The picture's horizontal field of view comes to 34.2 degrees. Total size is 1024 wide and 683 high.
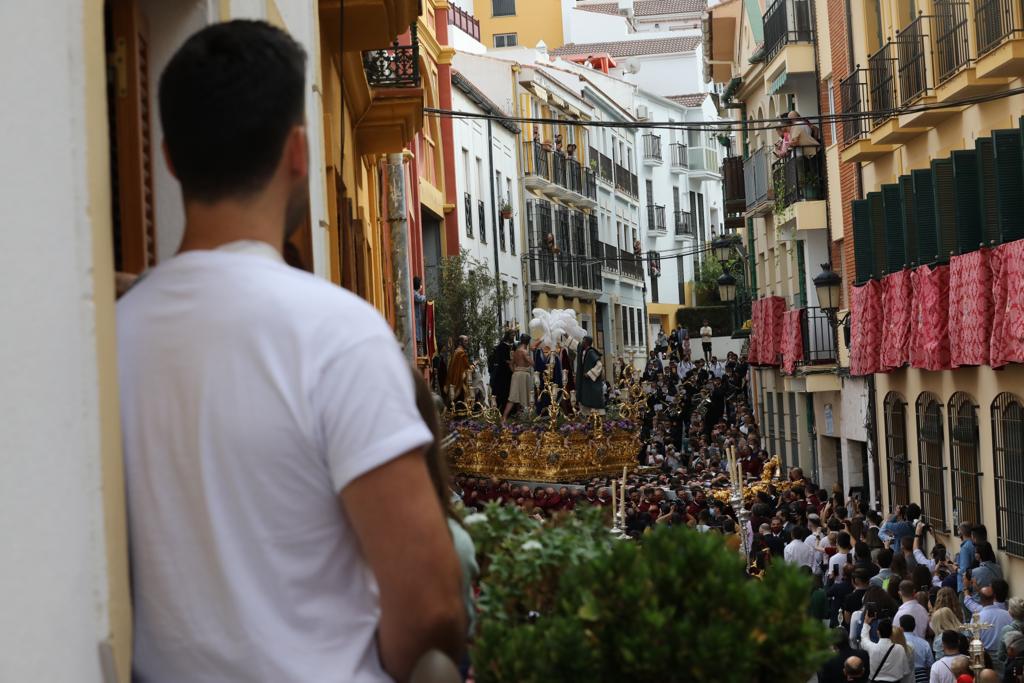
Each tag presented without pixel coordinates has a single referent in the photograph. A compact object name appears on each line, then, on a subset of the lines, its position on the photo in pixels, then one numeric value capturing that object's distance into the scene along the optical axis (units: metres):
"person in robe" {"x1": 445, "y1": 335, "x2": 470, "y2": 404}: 27.61
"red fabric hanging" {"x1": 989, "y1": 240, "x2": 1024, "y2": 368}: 18.23
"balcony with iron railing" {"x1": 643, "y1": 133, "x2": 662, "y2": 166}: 81.06
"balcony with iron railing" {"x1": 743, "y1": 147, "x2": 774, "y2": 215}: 40.16
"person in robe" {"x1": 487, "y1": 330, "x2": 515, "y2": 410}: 28.11
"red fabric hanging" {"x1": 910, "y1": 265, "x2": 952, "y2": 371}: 21.97
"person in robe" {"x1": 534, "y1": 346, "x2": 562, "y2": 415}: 26.84
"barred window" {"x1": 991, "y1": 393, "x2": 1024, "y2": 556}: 19.41
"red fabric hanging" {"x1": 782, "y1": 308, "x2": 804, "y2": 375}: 34.59
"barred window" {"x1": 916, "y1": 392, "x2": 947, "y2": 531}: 23.91
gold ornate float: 23.98
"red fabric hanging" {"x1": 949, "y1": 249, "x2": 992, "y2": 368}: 19.75
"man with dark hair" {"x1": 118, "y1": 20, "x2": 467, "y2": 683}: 2.61
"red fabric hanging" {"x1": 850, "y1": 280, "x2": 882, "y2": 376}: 25.78
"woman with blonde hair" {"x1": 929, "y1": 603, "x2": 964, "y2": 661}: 14.38
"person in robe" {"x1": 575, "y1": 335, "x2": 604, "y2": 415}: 26.41
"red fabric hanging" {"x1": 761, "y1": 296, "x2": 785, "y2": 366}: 39.06
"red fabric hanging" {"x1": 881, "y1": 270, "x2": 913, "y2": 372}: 23.81
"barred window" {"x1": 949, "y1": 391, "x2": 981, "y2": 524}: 21.66
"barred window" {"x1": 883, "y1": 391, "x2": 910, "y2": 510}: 26.44
